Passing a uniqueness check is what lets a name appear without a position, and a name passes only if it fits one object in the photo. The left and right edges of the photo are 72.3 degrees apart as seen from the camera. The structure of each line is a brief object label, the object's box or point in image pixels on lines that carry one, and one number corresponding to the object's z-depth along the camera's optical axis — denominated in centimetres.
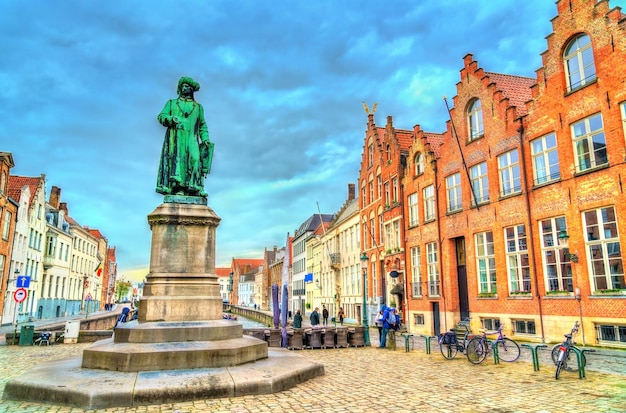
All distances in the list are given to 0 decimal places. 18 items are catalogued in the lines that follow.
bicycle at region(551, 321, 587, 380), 958
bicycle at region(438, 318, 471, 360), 1312
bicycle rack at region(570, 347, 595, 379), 952
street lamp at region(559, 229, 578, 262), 1561
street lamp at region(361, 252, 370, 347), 1786
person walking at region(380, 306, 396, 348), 1681
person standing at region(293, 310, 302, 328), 2497
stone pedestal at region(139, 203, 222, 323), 942
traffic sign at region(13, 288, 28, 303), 2034
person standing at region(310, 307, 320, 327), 2570
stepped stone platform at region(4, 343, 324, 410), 659
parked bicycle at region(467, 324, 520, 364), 1220
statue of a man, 1081
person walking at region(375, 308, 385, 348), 1700
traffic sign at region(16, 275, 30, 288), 2736
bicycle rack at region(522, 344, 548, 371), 1083
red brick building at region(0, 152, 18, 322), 2952
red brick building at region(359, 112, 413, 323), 2933
